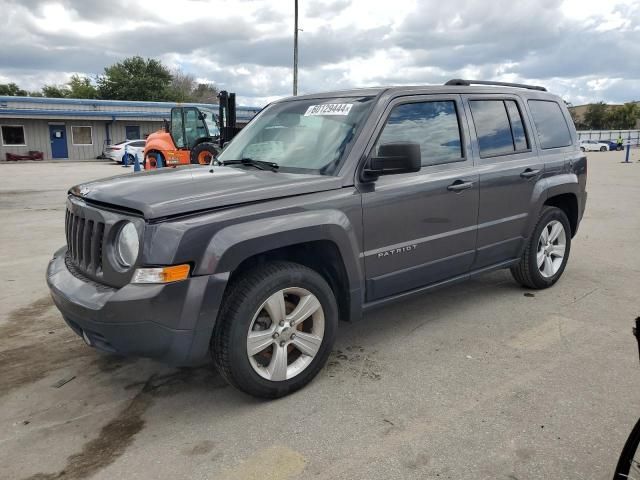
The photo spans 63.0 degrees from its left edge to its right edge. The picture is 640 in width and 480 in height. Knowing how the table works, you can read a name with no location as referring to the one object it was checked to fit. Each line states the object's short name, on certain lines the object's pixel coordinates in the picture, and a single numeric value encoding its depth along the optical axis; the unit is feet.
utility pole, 78.33
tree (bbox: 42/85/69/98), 210.26
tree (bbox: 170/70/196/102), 210.79
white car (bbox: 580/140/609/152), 161.48
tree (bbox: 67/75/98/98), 195.98
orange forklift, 54.60
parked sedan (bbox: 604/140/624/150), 162.50
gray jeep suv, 9.07
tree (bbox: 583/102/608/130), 277.44
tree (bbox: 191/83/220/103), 241.51
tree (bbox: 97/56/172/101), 177.06
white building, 103.50
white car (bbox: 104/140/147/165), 90.79
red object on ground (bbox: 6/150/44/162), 102.06
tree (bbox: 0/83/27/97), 219.20
